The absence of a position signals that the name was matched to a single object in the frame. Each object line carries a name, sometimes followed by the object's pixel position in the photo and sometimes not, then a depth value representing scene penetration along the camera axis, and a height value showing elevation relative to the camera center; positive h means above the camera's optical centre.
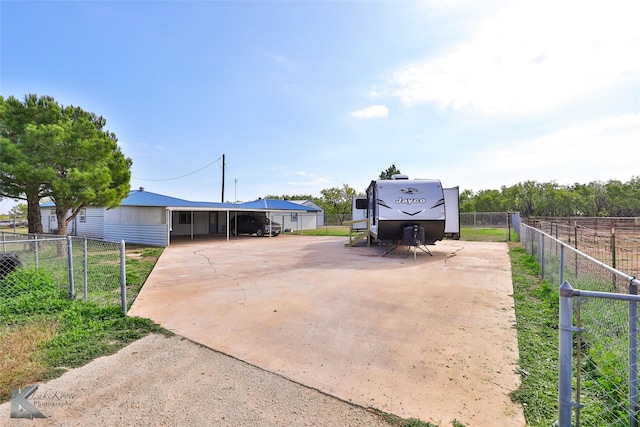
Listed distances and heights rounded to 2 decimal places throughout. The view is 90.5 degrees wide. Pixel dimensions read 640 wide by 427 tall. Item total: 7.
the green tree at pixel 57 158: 10.36 +1.97
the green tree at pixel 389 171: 39.91 +5.10
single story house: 16.73 -0.32
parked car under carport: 22.67 -0.95
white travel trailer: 11.28 +0.04
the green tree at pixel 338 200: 49.28 +1.91
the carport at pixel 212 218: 23.27 -0.36
